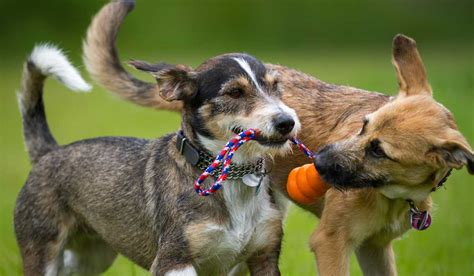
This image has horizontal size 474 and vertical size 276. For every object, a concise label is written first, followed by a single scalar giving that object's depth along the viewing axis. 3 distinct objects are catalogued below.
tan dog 11.59
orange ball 12.47
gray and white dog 12.11
